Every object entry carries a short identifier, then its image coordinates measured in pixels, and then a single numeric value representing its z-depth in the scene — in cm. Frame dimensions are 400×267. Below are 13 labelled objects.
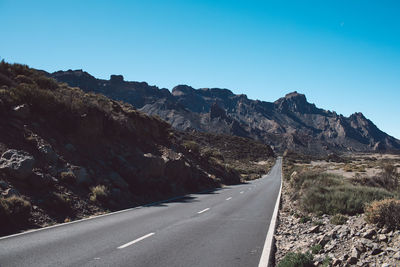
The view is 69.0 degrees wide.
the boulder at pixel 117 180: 1529
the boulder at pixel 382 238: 525
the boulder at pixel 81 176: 1314
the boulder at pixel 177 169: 2156
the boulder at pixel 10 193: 932
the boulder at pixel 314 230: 789
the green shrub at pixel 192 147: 3479
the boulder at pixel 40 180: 1102
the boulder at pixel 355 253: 493
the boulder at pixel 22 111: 1426
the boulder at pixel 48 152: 1289
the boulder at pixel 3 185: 969
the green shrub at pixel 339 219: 797
